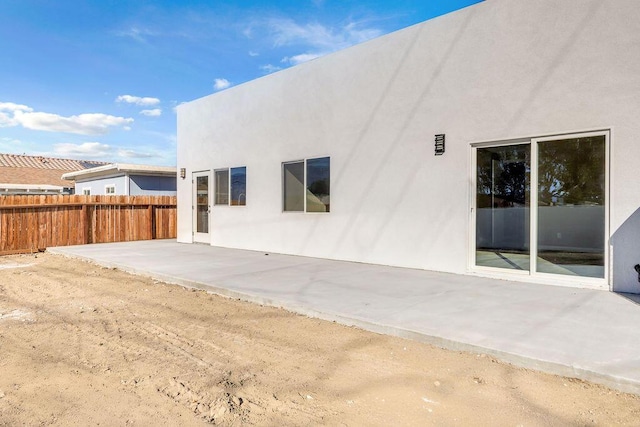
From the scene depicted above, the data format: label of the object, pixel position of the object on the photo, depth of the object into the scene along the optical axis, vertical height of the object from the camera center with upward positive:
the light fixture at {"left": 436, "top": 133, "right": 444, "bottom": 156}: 6.74 +1.12
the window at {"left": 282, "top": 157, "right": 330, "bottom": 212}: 8.77 +0.54
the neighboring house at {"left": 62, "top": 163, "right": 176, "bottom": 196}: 16.16 +1.26
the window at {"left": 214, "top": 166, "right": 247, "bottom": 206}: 10.79 +0.63
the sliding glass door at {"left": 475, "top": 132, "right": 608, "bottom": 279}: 5.45 +0.03
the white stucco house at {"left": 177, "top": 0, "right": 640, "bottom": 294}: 5.23 +1.06
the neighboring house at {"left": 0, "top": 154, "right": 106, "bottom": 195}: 20.92 +2.18
